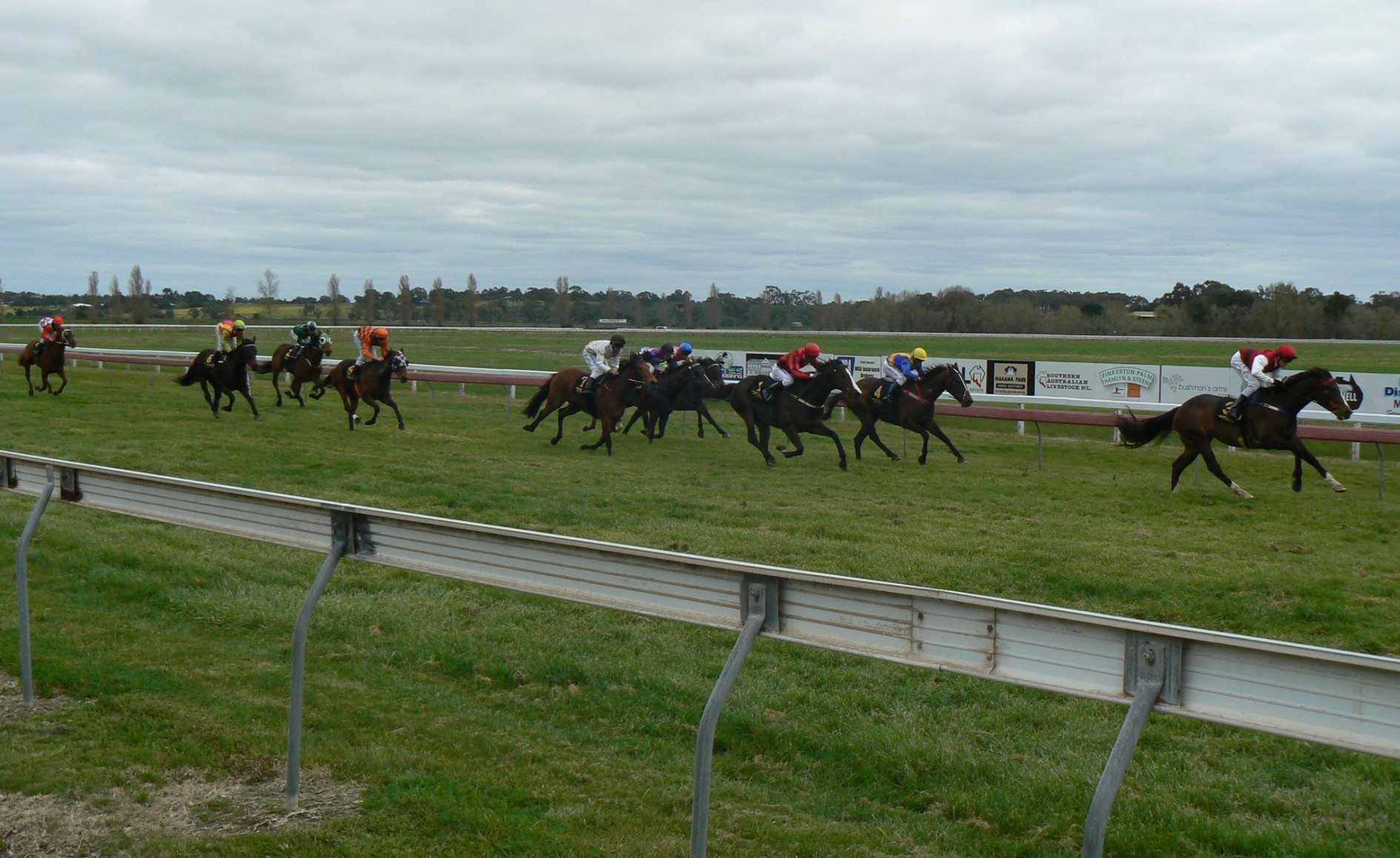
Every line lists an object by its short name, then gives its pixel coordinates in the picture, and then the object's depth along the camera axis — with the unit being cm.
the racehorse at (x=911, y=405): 1609
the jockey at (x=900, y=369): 1630
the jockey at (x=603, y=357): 1705
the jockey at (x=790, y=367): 1582
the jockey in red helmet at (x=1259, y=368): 1295
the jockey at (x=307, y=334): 1962
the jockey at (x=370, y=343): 1789
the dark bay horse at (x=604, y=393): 1638
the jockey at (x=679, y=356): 1762
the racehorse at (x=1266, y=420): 1287
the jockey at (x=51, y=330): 2156
